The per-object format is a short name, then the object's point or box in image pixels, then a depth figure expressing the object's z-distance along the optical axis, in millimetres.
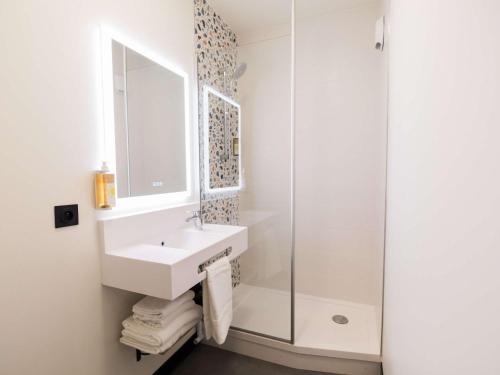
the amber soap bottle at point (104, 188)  1242
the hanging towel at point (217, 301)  1423
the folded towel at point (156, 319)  1296
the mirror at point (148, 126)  1412
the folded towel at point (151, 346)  1256
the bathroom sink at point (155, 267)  1136
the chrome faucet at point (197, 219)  1884
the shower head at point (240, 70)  2289
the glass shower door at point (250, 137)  2115
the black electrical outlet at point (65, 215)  1093
